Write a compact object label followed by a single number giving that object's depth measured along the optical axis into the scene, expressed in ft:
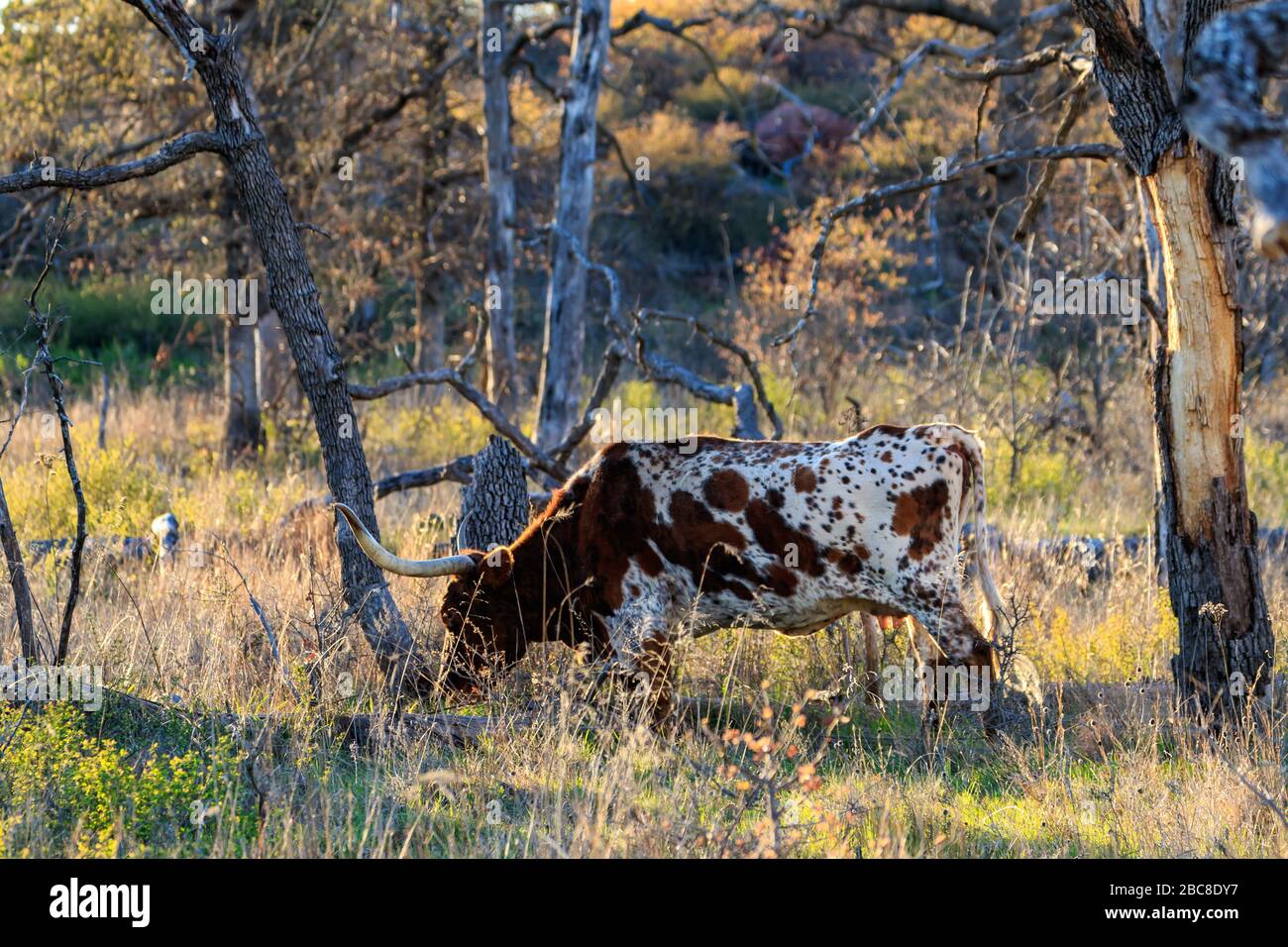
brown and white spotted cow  39.47
